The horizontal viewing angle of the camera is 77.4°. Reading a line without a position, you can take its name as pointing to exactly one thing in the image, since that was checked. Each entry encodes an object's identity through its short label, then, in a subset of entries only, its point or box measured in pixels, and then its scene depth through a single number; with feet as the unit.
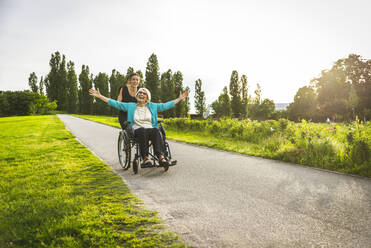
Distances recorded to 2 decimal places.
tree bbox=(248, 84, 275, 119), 198.90
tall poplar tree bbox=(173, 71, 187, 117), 139.94
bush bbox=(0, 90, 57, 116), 188.75
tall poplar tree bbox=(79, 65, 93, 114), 203.41
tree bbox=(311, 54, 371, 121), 96.30
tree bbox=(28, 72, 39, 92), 259.60
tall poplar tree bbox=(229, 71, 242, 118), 153.25
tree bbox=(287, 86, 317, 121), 134.43
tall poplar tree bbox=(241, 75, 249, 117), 158.86
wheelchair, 15.06
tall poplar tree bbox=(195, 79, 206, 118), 195.21
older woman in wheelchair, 14.71
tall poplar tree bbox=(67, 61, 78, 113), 210.59
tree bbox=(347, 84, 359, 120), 91.50
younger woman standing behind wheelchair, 18.31
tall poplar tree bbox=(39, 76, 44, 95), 267.31
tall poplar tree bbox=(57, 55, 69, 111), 215.76
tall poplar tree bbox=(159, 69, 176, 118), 168.77
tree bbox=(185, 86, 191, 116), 149.20
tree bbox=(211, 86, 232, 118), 167.12
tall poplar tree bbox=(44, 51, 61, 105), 217.36
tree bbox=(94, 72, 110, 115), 198.18
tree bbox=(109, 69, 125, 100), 194.39
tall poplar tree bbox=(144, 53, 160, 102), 151.23
